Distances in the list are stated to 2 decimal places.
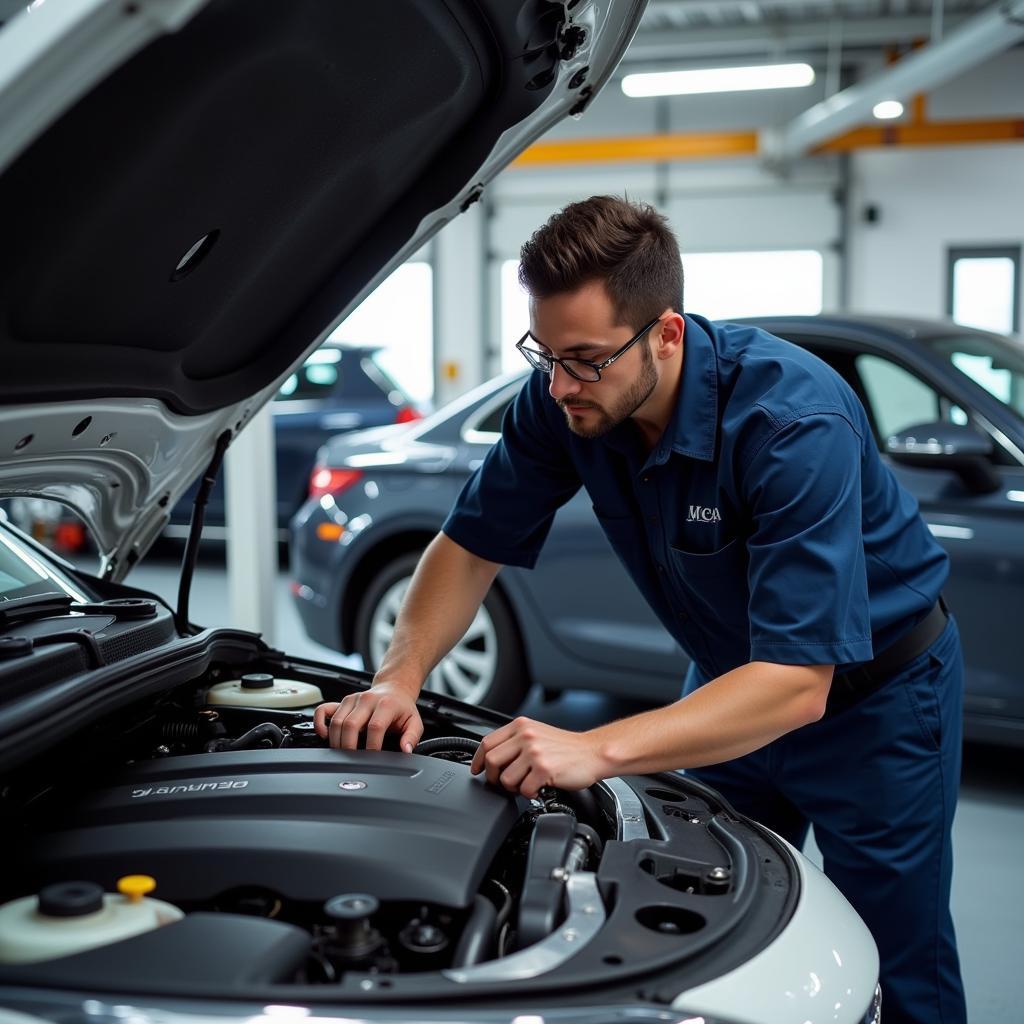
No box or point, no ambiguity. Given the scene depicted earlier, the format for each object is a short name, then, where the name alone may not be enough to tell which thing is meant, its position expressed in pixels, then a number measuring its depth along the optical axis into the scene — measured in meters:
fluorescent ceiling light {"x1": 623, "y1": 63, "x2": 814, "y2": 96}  8.23
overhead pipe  6.95
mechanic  1.47
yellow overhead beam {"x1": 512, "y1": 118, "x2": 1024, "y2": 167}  9.23
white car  0.99
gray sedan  3.07
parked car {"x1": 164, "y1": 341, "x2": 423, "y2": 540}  6.69
